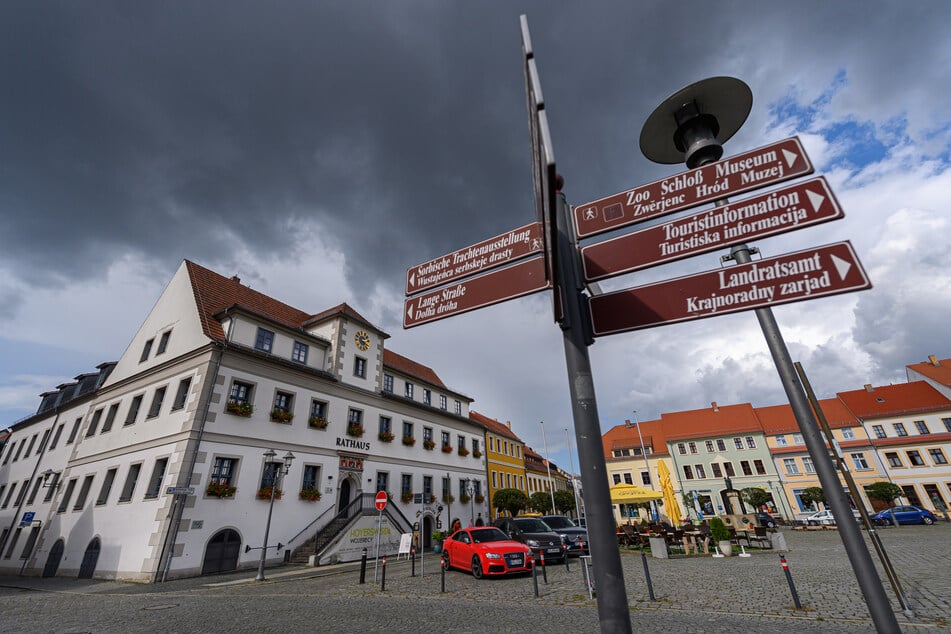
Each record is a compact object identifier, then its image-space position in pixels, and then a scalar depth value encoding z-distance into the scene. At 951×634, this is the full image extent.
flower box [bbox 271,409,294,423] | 18.72
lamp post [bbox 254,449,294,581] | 14.04
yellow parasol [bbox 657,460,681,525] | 18.80
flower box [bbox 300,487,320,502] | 18.94
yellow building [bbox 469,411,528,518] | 35.47
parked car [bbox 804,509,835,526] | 31.52
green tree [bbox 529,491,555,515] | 36.28
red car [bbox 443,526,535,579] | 12.55
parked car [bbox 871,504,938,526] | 29.36
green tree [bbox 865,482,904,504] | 33.09
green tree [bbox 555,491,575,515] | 41.47
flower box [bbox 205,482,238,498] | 15.81
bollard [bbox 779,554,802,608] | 7.02
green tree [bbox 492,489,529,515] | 32.62
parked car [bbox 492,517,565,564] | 15.55
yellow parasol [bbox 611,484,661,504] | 22.02
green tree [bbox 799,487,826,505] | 34.62
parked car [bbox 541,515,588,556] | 16.58
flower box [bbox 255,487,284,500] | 17.33
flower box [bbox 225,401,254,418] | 17.14
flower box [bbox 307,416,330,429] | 20.33
